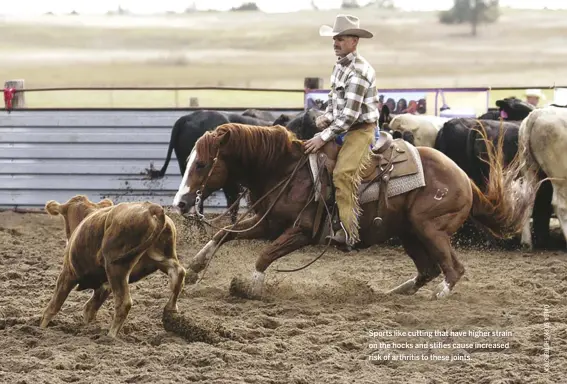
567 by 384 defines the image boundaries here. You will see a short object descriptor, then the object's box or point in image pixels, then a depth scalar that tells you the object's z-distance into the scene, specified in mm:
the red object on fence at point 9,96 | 24391
